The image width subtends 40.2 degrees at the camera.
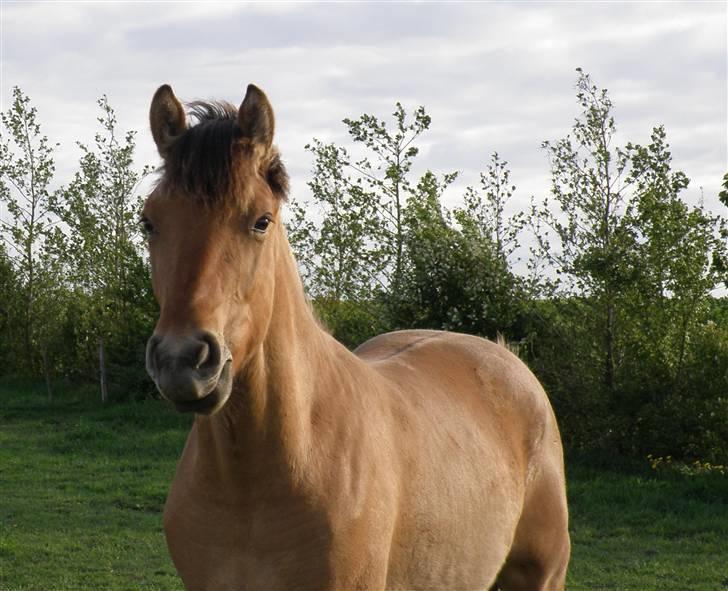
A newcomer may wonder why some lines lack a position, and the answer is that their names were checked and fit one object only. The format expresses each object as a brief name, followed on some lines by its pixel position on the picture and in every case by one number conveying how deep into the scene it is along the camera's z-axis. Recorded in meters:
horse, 2.72
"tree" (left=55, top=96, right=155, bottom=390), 20.06
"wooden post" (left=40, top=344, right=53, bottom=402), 19.80
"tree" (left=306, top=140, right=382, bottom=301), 14.41
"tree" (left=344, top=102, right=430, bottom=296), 14.40
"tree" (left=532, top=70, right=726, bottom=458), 11.65
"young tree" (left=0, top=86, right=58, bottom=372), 22.03
